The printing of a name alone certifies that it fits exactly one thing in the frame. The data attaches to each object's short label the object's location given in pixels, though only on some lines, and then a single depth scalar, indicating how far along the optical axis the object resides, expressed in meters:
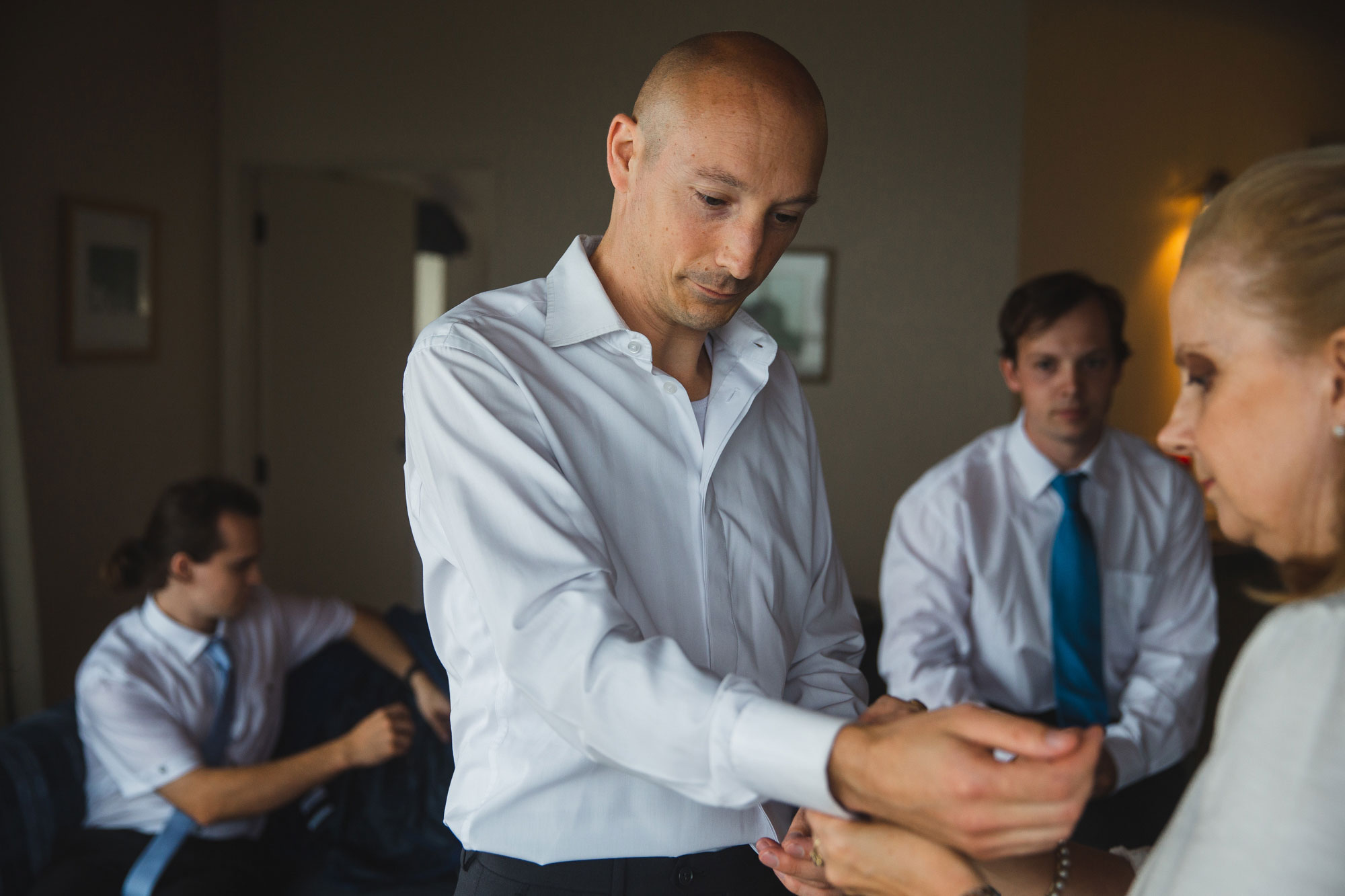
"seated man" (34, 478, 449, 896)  2.51
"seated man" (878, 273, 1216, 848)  2.48
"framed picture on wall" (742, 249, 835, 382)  4.92
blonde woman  0.70
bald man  0.98
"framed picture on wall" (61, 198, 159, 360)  4.21
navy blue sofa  2.42
